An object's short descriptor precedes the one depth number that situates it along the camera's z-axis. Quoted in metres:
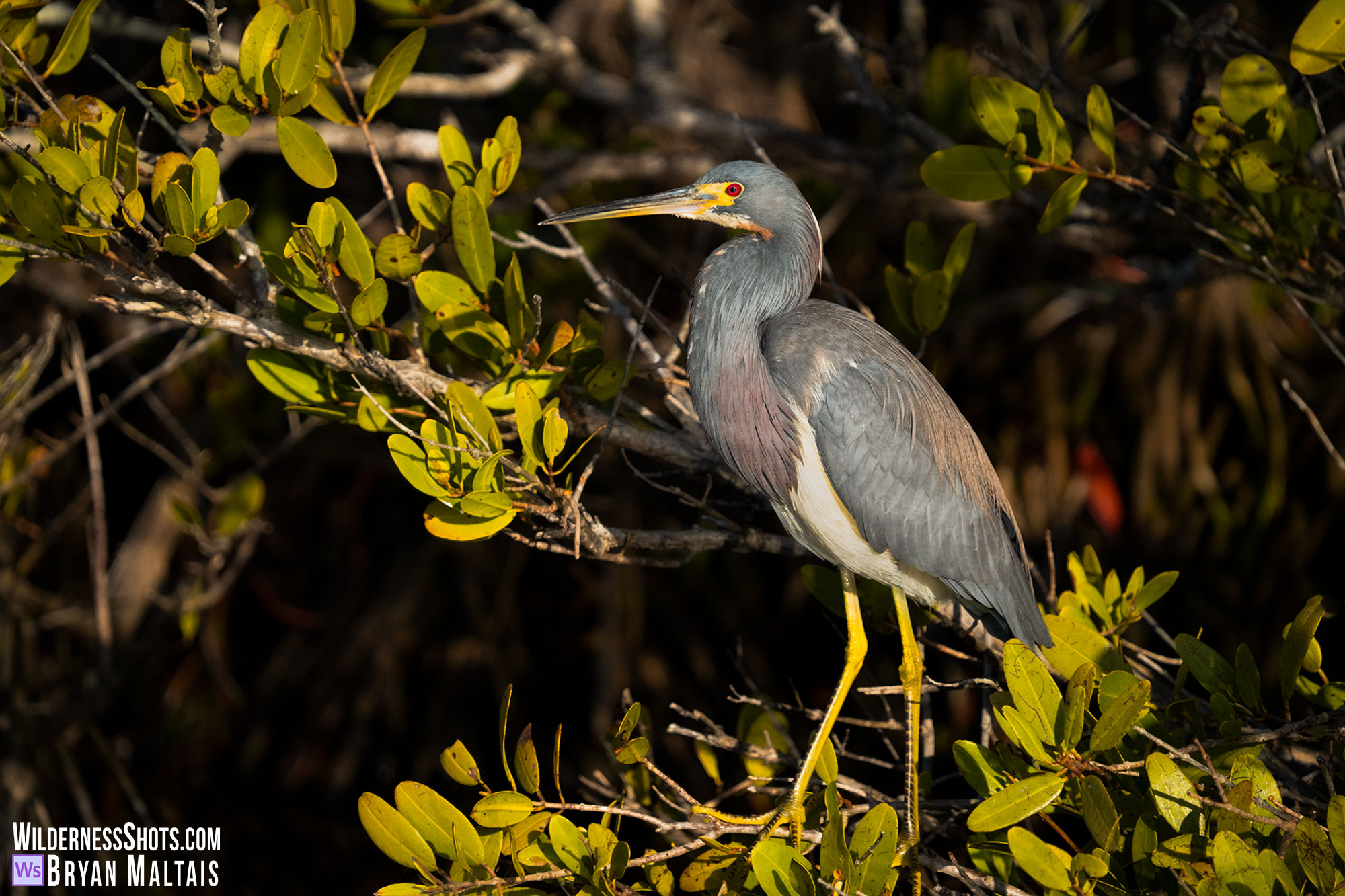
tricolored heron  11.71
